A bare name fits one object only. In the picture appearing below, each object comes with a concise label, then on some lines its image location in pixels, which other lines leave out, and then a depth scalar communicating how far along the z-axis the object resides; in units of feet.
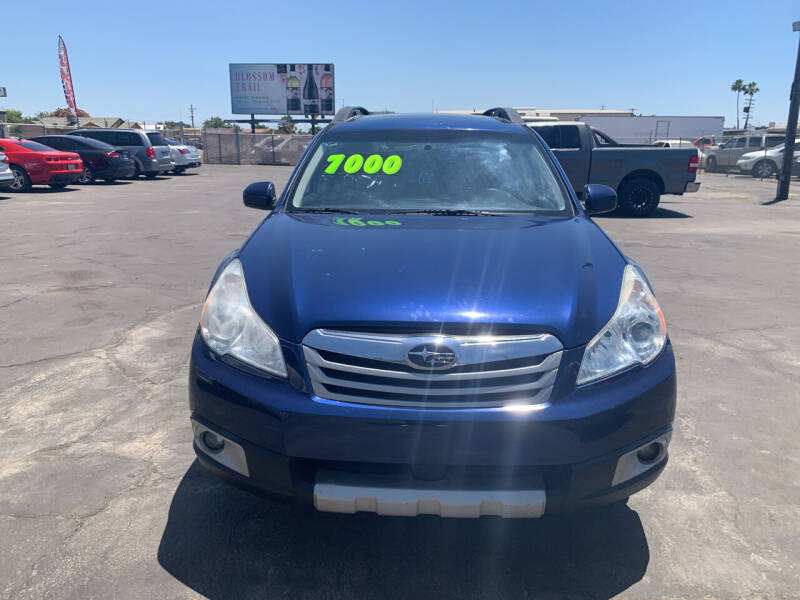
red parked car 51.98
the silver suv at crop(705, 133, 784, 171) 94.99
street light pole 53.93
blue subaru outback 6.64
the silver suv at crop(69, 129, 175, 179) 68.44
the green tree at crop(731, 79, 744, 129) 338.75
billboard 139.13
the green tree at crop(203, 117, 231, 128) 380.00
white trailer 165.71
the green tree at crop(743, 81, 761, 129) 330.95
